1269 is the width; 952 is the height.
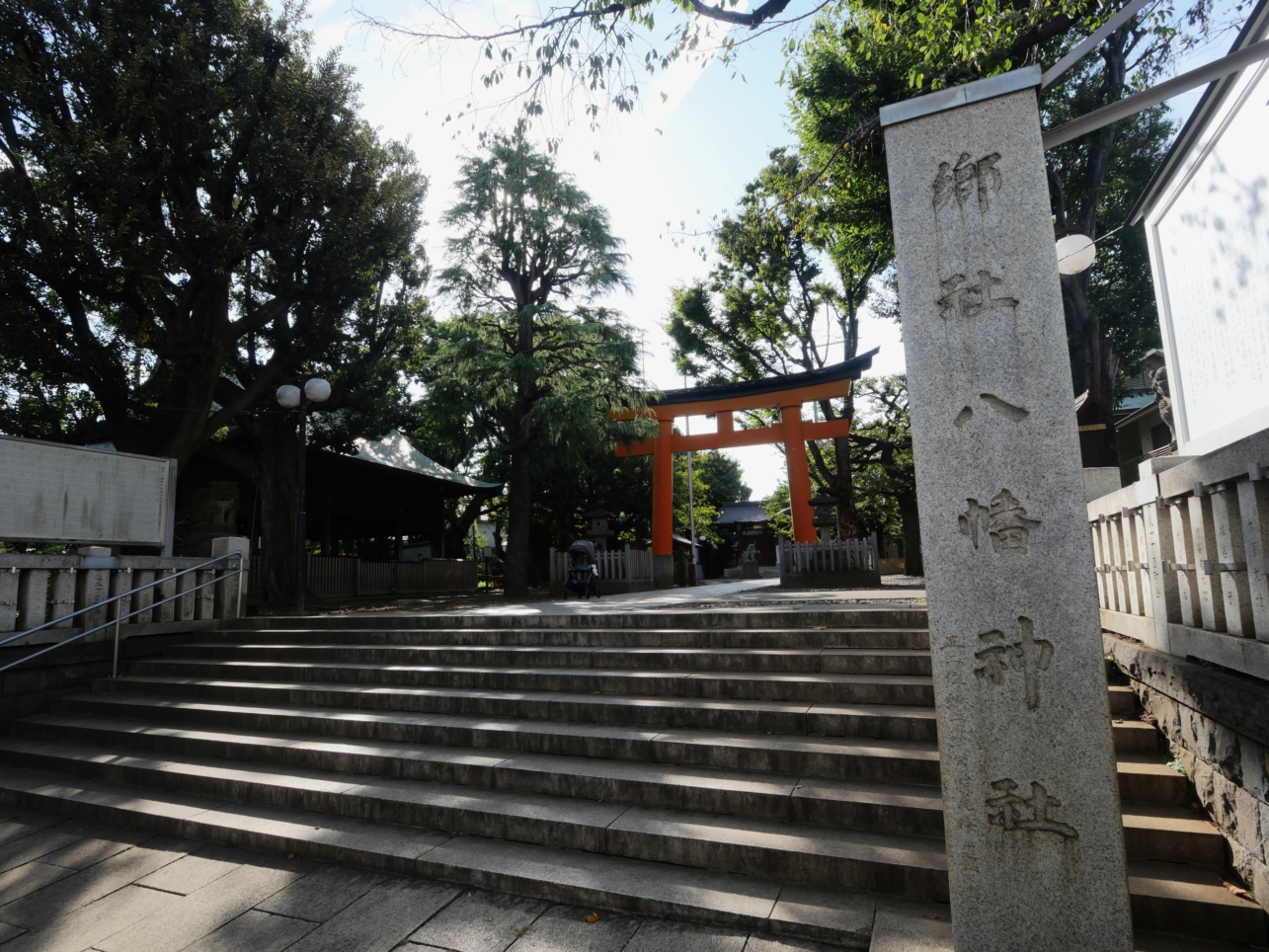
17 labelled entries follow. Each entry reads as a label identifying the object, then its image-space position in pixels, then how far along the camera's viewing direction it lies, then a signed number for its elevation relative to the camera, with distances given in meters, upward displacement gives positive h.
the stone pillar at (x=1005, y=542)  2.55 +0.05
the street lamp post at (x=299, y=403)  9.89 +2.59
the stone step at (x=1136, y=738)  3.84 -1.09
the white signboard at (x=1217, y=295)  5.19 +2.24
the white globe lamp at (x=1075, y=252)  6.29 +2.85
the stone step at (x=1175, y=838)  3.10 -1.37
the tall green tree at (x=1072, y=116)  7.31 +7.65
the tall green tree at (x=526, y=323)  13.71 +5.28
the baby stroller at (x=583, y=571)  12.82 -0.09
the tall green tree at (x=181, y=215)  9.90 +6.09
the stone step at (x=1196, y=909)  2.71 -1.50
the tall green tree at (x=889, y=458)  21.05 +3.23
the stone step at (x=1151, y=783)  3.49 -1.24
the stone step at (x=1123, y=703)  4.18 -0.96
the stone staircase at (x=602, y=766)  3.26 -1.34
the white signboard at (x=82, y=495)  7.09 +0.99
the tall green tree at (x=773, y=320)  20.83 +8.34
